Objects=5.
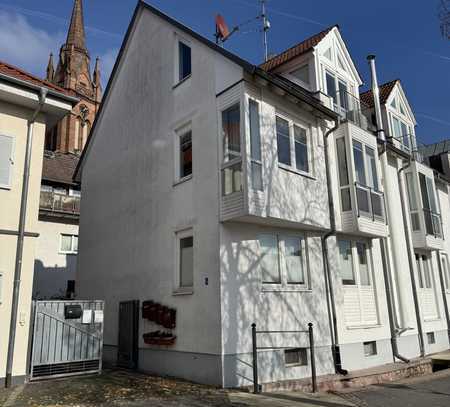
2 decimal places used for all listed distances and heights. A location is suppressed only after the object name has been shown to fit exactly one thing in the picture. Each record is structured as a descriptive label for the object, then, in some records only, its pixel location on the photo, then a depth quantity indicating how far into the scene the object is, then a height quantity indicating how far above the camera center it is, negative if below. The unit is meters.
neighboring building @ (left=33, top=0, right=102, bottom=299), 22.27 +4.47
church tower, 59.12 +34.00
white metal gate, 10.14 -0.66
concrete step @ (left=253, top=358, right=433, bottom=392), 9.96 -1.91
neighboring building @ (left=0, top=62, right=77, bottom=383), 9.20 +3.03
